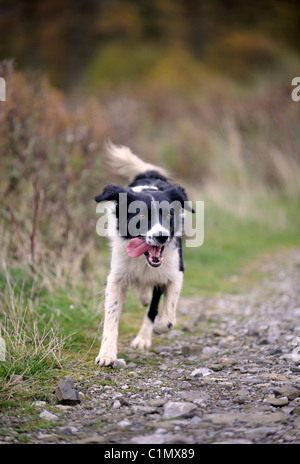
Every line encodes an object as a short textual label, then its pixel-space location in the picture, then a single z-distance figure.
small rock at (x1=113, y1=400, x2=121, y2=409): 6.22
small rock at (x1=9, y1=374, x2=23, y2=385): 6.34
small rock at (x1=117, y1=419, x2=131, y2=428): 5.60
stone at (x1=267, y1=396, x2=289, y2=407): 5.98
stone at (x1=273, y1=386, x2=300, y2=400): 6.12
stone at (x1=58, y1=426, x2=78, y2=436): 5.45
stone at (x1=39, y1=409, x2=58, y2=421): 5.84
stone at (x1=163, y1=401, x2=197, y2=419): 5.81
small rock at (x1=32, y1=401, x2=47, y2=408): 6.11
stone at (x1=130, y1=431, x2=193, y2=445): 5.11
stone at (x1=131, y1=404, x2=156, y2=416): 6.00
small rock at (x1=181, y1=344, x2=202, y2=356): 8.44
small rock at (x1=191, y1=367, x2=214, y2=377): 7.32
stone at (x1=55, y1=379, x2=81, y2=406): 6.25
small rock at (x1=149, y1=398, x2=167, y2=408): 6.22
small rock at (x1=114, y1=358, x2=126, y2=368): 7.74
